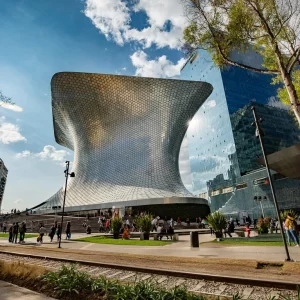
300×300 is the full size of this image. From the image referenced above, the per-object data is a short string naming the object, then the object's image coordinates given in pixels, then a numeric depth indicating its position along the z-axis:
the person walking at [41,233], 19.73
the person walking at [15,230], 20.55
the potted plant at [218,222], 18.18
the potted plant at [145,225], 19.72
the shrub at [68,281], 5.21
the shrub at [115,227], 21.84
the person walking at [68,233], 22.27
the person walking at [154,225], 29.56
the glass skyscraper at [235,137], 52.88
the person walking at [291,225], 12.75
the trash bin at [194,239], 13.98
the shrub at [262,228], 21.62
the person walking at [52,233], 21.93
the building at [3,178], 119.19
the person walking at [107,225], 28.58
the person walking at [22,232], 20.44
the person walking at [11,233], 21.09
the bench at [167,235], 19.09
